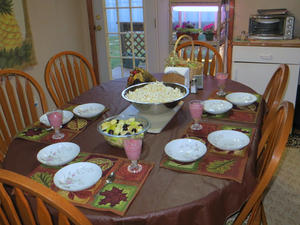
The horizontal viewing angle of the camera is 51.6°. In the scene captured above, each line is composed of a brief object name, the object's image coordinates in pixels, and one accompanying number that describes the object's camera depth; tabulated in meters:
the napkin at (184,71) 1.92
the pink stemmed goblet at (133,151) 1.14
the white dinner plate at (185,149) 1.26
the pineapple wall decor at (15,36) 2.60
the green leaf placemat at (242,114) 1.61
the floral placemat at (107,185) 1.03
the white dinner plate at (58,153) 1.26
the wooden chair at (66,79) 2.08
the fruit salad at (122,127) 1.34
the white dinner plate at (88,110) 1.68
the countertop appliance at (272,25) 2.91
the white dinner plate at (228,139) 1.31
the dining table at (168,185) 1.00
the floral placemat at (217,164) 1.16
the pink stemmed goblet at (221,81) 1.85
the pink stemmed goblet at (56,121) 1.46
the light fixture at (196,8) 3.13
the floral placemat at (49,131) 1.49
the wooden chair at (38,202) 0.82
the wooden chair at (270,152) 1.11
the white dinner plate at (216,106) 1.65
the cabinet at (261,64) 2.83
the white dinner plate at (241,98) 1.75
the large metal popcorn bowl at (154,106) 1.58
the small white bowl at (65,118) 1.62
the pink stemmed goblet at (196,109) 1.45
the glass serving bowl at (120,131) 1.32
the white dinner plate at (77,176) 1.11
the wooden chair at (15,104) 1.76
